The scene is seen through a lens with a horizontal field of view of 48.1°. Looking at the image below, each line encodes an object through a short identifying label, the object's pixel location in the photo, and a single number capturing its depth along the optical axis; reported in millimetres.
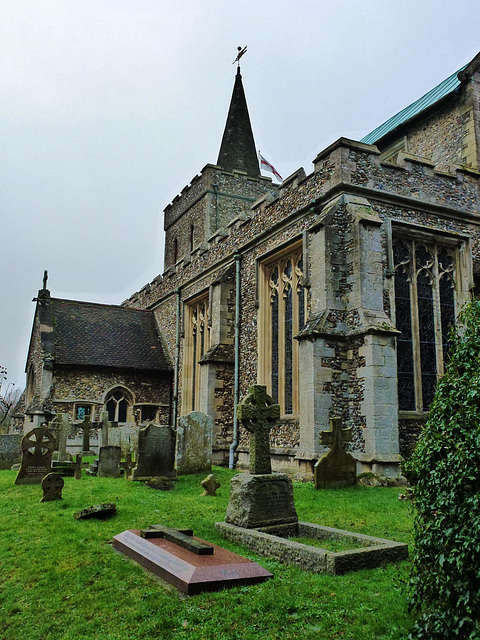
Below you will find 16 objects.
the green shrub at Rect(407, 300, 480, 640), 2957
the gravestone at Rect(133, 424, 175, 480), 10477
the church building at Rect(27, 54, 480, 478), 10758
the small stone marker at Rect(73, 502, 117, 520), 7051
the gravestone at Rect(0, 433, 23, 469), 13992
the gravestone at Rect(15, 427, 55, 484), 10586
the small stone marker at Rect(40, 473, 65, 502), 8469
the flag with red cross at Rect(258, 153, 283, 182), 21406
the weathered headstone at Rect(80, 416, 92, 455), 15039
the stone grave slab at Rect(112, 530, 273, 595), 4289
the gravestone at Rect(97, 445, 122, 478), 11633
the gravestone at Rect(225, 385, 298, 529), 5988
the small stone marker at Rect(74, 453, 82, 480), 11219
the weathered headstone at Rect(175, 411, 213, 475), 11938
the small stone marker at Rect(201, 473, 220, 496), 9383
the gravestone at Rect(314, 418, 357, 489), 9391
